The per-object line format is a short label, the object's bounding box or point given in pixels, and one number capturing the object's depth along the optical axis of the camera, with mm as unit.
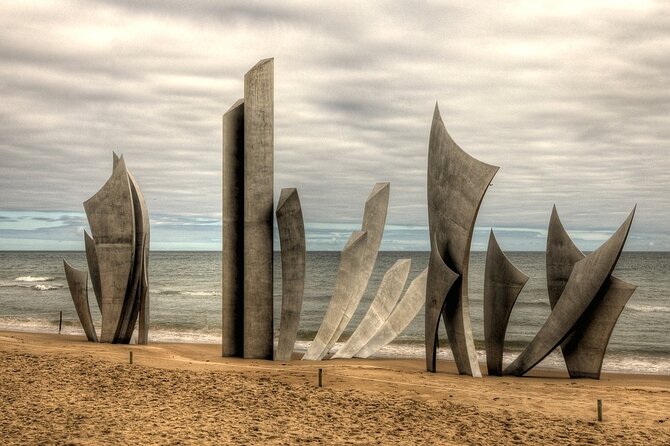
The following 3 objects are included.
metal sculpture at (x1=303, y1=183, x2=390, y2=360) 14812
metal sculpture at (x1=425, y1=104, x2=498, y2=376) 11852
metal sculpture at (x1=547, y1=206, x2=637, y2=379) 12297
